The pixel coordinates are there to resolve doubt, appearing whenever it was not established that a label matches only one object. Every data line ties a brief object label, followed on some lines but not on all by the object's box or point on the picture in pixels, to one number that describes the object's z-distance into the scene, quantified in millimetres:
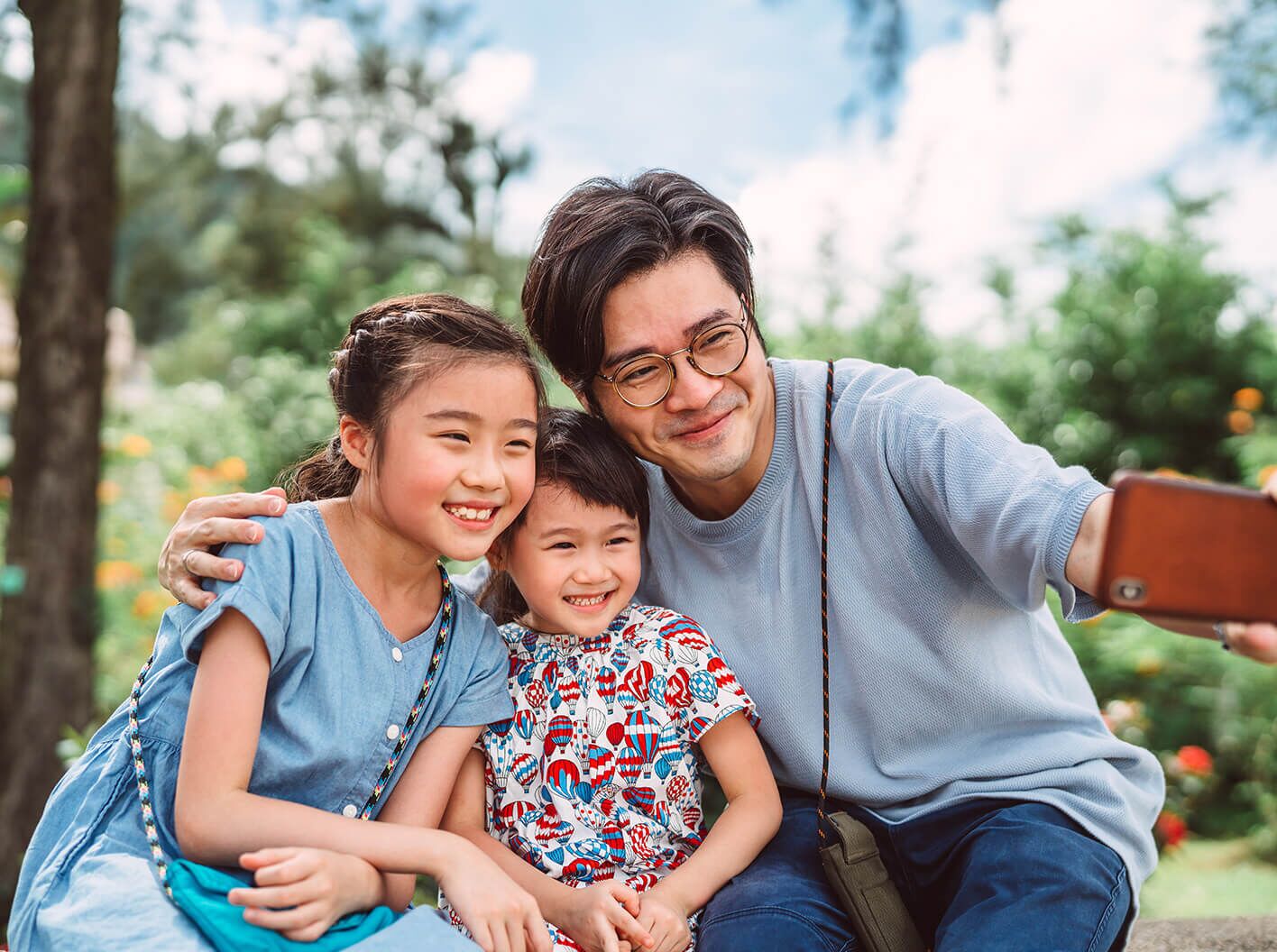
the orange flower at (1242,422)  4633
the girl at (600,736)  2027
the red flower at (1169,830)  3396
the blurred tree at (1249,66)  4906
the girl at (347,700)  1660
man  1908
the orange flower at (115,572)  4383
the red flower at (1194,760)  3676
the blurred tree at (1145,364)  5129
